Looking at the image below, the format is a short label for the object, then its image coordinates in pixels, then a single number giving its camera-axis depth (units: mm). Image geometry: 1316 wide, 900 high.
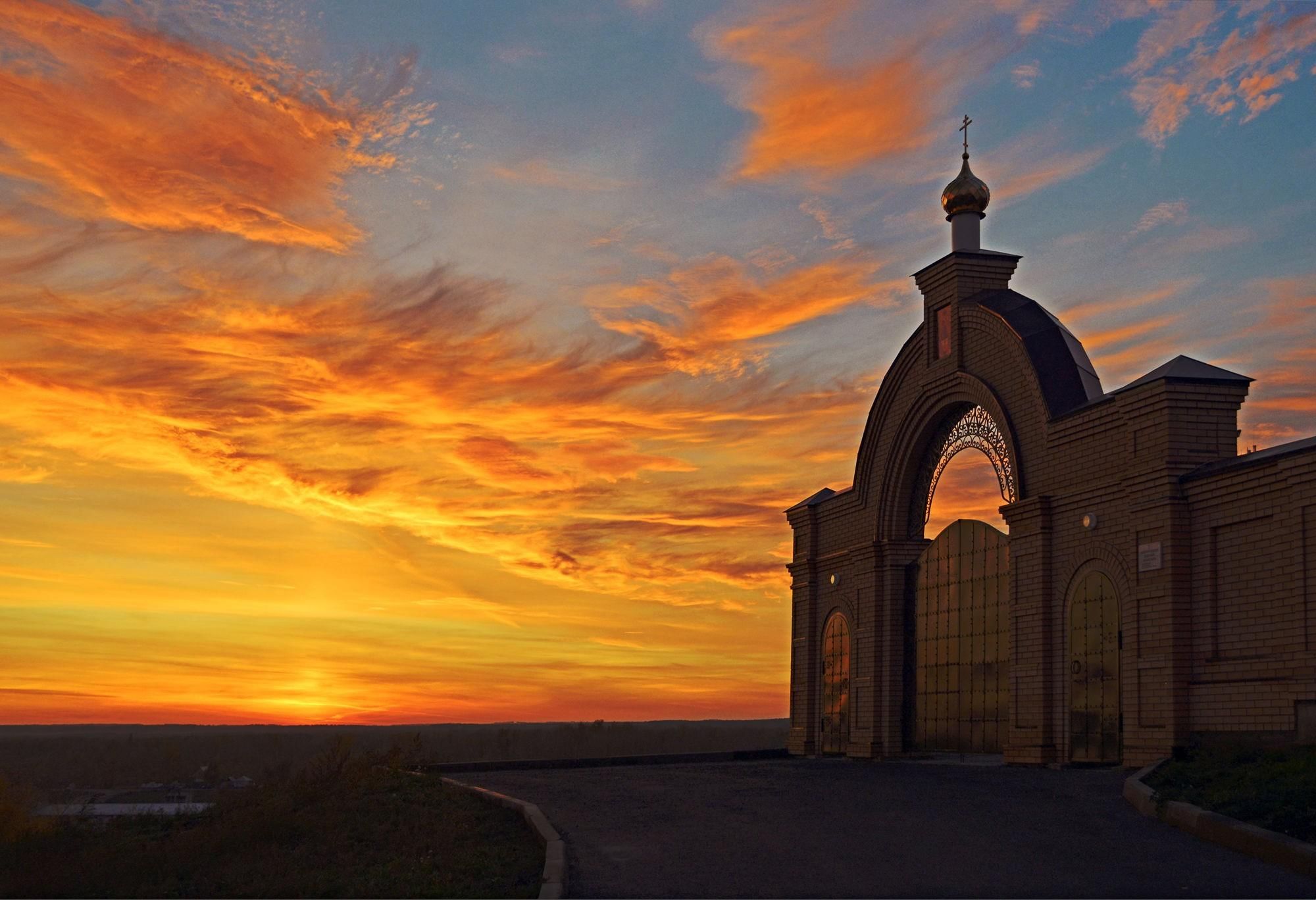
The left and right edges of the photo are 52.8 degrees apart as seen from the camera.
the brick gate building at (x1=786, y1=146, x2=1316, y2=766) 18562
